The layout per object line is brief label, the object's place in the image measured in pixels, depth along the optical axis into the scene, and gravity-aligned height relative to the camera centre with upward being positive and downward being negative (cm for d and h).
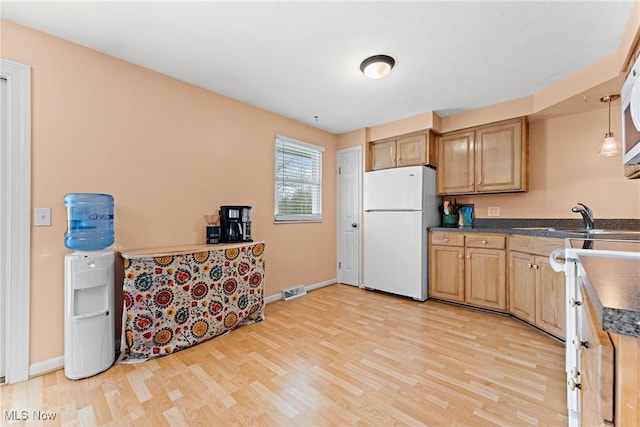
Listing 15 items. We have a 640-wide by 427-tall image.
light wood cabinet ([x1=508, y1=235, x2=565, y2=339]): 231 -65
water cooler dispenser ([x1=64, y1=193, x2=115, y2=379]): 180 -51
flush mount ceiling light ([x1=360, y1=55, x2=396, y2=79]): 215 +121
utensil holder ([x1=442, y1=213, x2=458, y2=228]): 357 -7
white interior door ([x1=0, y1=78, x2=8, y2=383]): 176 -6
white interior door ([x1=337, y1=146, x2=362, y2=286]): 405 +1
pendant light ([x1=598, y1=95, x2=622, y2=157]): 233 +60
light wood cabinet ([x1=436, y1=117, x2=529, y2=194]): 299 +67
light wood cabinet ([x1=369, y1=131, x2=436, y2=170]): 345 +86
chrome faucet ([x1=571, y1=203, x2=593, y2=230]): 224 +0
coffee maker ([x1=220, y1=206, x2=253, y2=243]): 270 -10
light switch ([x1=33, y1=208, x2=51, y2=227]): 185 -3
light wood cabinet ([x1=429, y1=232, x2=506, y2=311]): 294 -63
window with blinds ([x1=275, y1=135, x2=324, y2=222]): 350 +46
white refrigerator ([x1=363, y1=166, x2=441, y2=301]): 338 -16
